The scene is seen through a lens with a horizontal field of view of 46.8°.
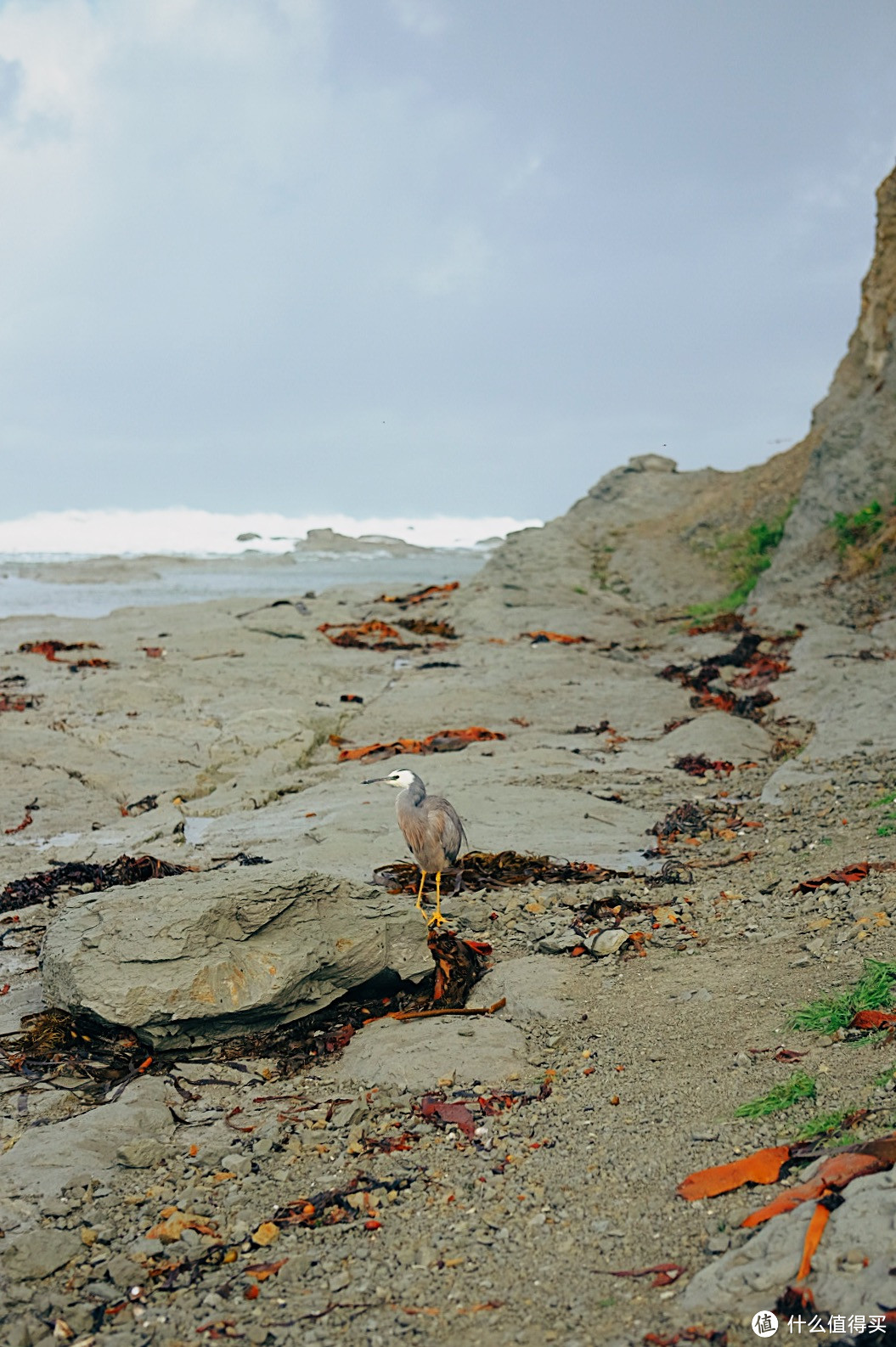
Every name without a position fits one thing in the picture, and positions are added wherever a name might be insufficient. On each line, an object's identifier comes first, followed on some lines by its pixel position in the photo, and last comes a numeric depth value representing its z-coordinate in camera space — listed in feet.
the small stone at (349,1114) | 12.34
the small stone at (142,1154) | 11.56
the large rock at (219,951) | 14.05
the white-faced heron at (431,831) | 17.79
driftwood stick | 14.87
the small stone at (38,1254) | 9.56
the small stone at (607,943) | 16.56
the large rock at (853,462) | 58.49
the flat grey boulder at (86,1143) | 11.07
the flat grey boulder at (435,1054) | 13.09
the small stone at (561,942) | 17.06
